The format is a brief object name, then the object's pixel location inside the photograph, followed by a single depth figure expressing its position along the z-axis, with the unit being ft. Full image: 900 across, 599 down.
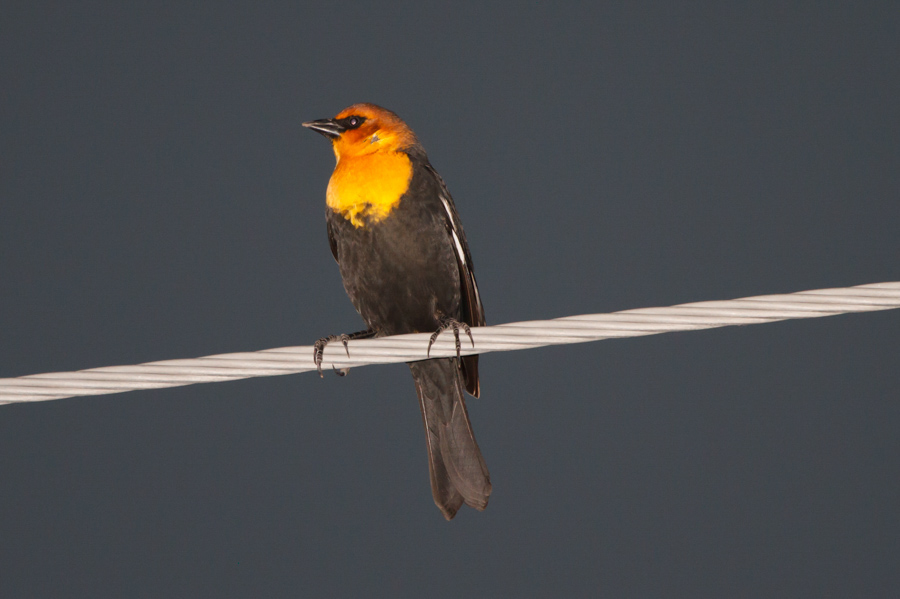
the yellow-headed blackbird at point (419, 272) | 23.15
